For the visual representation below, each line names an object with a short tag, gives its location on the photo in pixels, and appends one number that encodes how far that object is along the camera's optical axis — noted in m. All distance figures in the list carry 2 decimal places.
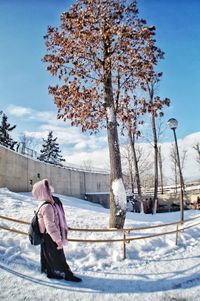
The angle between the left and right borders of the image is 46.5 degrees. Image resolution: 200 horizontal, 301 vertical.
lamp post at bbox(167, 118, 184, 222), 8.69
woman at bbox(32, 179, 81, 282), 3.88
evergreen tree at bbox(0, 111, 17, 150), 27.78
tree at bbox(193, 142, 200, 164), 42.53
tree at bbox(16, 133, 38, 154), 20.47
